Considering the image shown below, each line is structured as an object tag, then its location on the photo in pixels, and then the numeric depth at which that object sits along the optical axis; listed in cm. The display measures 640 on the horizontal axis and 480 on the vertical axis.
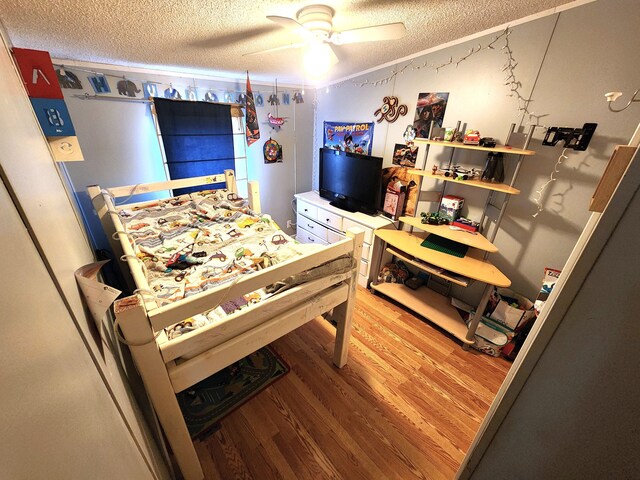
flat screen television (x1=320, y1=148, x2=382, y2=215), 271
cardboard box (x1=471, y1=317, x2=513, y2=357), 197
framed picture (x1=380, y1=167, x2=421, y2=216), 259
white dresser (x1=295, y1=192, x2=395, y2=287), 268
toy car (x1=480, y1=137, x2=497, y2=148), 184
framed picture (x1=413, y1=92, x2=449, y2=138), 225
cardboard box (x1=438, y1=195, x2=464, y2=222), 225
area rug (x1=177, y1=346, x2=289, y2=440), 154
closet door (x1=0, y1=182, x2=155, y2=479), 25
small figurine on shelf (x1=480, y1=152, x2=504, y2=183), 195
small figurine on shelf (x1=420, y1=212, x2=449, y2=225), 230
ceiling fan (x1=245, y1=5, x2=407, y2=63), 131
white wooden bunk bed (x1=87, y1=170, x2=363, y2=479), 91
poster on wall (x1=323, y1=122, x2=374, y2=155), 296
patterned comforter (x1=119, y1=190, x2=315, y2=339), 139
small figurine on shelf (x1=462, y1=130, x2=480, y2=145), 191
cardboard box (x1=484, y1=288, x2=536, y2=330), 192
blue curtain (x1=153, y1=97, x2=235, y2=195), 265
